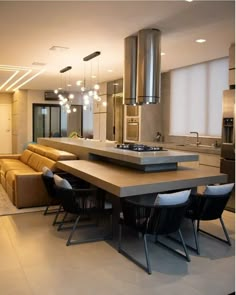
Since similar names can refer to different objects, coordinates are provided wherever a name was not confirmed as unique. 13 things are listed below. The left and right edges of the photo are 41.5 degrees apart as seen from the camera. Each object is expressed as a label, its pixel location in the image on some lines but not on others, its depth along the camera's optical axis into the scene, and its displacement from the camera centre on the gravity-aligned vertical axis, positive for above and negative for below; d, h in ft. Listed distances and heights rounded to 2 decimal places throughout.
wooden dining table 10.50 -1.74
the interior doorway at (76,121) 43.59 +1.45
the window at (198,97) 20.99 +2.54
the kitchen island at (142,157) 12.57 -1.10
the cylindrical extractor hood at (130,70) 15.35 +3.14
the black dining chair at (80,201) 11.94 -2.79
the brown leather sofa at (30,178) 16.39 -2.63
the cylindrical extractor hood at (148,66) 14.24 +3.11
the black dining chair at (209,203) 11.42 -2.65
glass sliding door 40.96 +1.45
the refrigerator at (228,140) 16.12 -0.42
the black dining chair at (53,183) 14.07 -2.50
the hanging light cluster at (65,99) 23.55 +2.79
